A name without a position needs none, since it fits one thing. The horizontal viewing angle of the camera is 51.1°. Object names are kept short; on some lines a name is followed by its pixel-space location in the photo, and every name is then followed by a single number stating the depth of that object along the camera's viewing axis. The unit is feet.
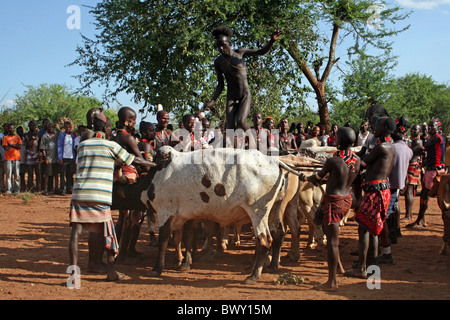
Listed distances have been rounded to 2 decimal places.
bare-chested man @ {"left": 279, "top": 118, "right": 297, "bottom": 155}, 36.61
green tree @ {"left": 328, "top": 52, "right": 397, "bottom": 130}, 72.59
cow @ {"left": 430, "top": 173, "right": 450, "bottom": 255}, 24.56
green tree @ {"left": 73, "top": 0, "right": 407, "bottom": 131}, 49.98
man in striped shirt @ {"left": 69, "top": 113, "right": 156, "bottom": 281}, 19.65
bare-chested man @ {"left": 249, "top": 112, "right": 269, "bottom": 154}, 30.94
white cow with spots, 20.65
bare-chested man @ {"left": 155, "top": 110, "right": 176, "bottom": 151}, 26.58
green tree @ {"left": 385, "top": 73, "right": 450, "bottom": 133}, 119.63
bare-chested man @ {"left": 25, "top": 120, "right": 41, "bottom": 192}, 52.06
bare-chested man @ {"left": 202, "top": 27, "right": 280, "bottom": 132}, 26.05
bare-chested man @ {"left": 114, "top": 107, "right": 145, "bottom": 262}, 21.65
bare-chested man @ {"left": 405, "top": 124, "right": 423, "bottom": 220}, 33.60
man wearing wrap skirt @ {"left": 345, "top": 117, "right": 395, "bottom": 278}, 21.40
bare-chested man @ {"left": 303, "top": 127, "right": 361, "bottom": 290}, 19.04
